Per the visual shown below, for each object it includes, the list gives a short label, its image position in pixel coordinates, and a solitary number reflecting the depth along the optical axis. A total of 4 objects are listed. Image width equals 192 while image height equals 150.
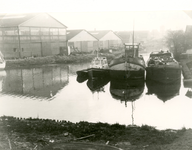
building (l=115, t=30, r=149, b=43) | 53.78
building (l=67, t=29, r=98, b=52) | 40.25
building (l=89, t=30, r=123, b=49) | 45.08
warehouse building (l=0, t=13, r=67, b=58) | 28.06
